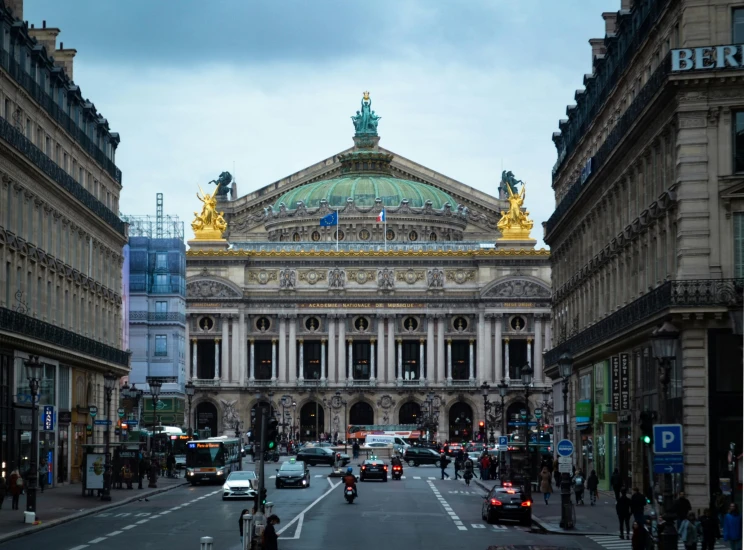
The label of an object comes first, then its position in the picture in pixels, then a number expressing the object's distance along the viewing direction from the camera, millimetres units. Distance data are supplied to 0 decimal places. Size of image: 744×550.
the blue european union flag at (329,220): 173625
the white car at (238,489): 73312
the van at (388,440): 145750
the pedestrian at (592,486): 69000
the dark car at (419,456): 130125
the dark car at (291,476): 84688
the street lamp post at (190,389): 121506
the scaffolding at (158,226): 155375
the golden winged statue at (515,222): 180375
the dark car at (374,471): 96000
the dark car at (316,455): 125438
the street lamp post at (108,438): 71250
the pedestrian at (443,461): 101750
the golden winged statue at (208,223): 181000
